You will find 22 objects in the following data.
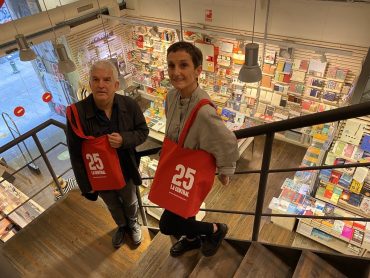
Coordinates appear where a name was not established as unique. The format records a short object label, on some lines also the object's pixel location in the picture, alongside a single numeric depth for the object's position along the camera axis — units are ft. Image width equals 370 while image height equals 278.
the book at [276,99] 25.10
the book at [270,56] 23.88
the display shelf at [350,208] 17.63
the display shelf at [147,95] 34.49
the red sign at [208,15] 26.06
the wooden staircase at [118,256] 5.98
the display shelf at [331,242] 17.51
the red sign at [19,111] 27.95
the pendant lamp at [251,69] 16.36
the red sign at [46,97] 28.52
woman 5.08
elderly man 6.52
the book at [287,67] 23.37
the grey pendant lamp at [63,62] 19.44
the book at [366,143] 17.47
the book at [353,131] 17.40
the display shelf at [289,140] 25.43
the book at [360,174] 17.03
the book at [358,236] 16.87
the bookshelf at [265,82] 22.56
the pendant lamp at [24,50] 18.26
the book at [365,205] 17.24
